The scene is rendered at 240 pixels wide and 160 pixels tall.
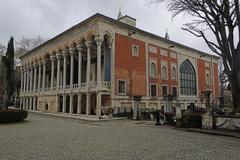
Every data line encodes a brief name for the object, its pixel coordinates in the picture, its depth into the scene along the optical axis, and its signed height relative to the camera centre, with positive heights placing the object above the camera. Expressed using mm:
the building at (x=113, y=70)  20170 +3740
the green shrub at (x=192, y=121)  13108 -1802
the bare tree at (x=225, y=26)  12762 +5040
